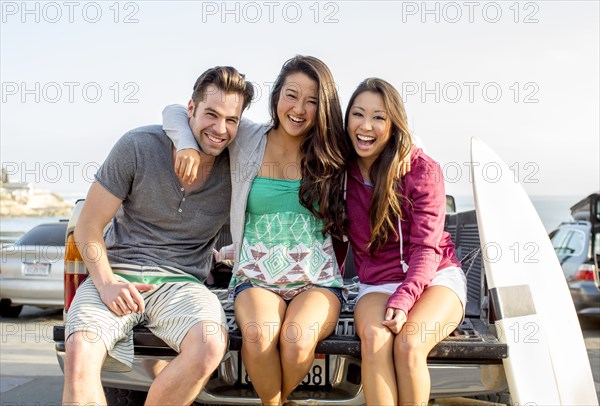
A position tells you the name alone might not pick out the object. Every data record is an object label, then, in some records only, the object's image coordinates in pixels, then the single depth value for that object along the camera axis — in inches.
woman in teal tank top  121.3
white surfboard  122.7
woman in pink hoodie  113.9
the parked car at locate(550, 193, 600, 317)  307.7
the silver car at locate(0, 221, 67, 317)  308.7
